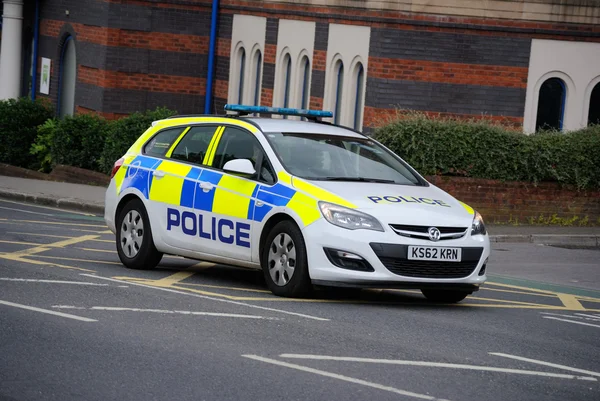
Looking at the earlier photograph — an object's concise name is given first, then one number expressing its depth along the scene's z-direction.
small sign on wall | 28.98
